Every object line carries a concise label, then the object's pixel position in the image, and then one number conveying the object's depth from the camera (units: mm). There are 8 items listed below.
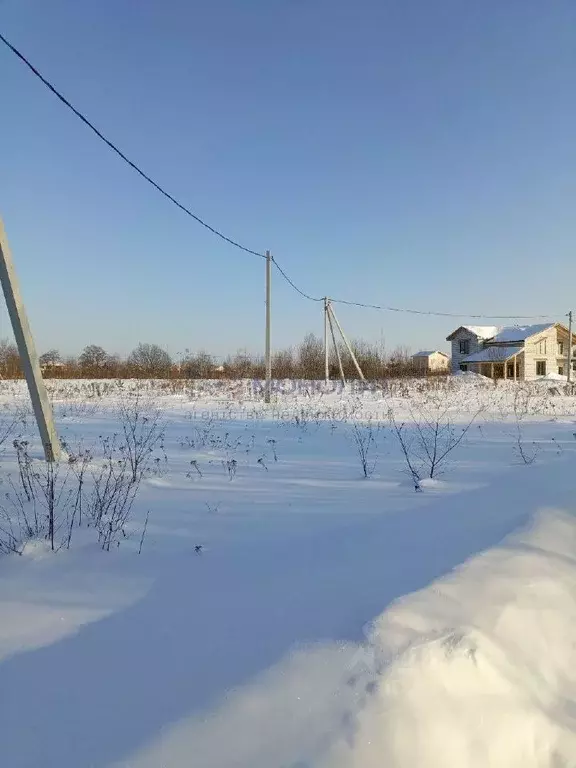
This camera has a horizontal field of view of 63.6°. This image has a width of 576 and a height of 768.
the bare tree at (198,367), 37831
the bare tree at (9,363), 35875
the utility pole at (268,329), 13807
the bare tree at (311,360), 34750
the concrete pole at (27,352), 4848
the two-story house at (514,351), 37406
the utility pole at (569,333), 34562
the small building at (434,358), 65450
